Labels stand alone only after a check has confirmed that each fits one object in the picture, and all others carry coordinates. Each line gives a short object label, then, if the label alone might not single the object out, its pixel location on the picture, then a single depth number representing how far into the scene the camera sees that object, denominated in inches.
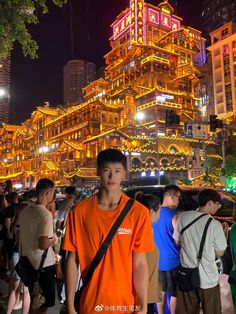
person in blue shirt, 176.1
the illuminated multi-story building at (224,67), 2957.7
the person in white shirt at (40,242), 151.8
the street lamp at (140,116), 2224.4
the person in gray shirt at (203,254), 144.2
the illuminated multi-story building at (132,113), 1947.6
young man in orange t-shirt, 87.7
